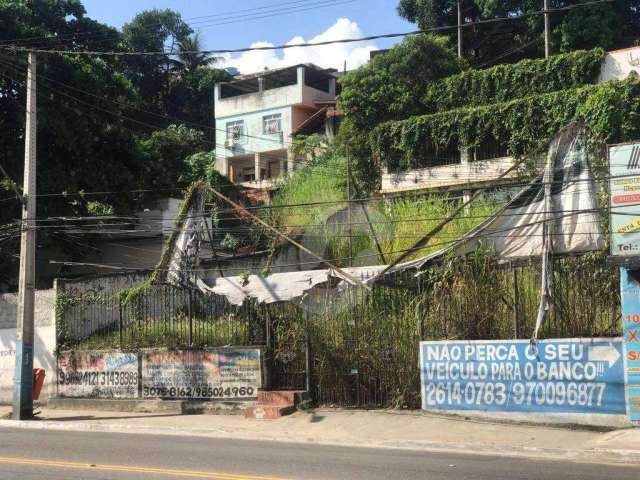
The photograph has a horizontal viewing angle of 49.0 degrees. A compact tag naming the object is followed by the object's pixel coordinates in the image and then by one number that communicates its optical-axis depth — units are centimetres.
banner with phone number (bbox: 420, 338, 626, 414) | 1295
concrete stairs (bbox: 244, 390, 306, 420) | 1573
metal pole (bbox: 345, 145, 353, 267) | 2033
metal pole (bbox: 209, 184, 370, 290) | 1570
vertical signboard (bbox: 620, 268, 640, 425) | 1252
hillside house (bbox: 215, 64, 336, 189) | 4822
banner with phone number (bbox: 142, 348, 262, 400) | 1700
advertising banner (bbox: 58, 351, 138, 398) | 1856
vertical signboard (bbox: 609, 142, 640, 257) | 1256
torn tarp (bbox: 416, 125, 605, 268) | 1412
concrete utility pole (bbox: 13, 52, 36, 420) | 1691
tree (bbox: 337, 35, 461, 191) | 3553
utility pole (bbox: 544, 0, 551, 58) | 3816
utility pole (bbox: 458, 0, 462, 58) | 4186
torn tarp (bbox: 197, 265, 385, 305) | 1620
